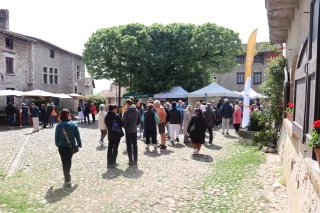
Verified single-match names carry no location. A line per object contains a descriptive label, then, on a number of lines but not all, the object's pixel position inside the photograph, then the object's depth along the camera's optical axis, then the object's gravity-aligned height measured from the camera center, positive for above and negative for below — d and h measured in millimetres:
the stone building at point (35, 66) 22656 +3229
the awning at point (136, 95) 24250 +253
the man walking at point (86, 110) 18828 -977
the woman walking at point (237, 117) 11836 -850
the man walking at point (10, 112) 16469 -998
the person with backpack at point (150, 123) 8734 -863
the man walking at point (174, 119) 10008 -812
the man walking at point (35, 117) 14818 -1167
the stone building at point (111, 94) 62119 +837
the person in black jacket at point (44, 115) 16922 -1203
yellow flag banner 10867 +1164
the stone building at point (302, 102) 2697 -38
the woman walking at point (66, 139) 5645 -925
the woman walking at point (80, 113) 19300 -1187
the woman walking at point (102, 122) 9883 -961
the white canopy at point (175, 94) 22156 +354
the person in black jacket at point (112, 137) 6906 -1064
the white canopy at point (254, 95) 19294 +287
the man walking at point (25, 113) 16755 -1077
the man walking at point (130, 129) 7129 -866
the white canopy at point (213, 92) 17816 +448
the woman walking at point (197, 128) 8109 -939
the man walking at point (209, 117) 10258 -745
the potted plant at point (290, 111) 5295 -247
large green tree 23969 +4266
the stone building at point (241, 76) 35438 +3361
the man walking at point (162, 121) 9430 -861
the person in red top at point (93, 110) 19552 -975
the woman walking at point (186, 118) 10281 -801
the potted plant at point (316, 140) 2223 -352
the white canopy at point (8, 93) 17366 +246
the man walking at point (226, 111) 12453 -601
